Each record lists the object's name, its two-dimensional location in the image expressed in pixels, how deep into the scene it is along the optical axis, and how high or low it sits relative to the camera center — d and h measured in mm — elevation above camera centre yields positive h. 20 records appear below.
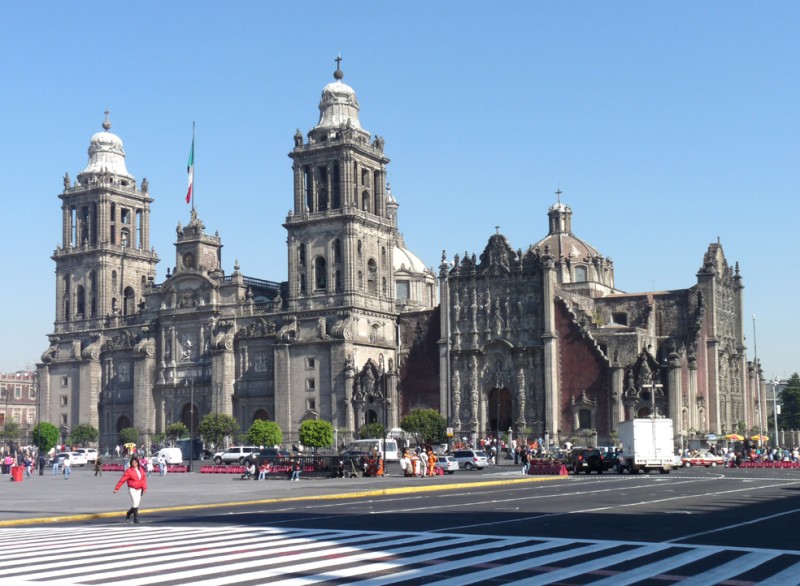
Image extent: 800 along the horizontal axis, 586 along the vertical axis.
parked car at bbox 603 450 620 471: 57562 -2792
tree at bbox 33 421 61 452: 103938 -1927
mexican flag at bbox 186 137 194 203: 102688 +20923
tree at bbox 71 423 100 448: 105562 -1851
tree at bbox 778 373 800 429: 133675 -929
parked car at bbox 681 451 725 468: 69744 -3522
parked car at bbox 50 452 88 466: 84338 -3311
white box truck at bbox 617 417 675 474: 55906 -2072
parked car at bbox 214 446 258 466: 77219 -2959
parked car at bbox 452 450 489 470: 66812 -3053
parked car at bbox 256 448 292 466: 58538 -2545
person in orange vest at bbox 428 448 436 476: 55047 -2692
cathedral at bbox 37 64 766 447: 87938 +6021
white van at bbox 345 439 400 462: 73981 -2535
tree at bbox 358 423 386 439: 88188 -1758
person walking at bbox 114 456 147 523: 25391 -1502
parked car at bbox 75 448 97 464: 88544 -3078
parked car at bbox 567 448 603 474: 57312 -2854
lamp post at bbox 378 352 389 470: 93788 +3251
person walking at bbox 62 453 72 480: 59531 -2591
